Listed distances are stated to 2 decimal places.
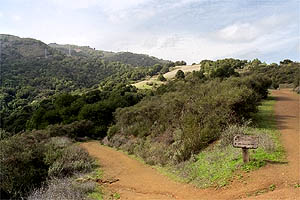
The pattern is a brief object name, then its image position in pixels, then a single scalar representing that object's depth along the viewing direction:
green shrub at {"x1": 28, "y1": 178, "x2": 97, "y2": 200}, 8.16
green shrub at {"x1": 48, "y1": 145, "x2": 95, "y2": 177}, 11.36
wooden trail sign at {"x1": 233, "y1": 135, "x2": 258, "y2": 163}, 8.31
